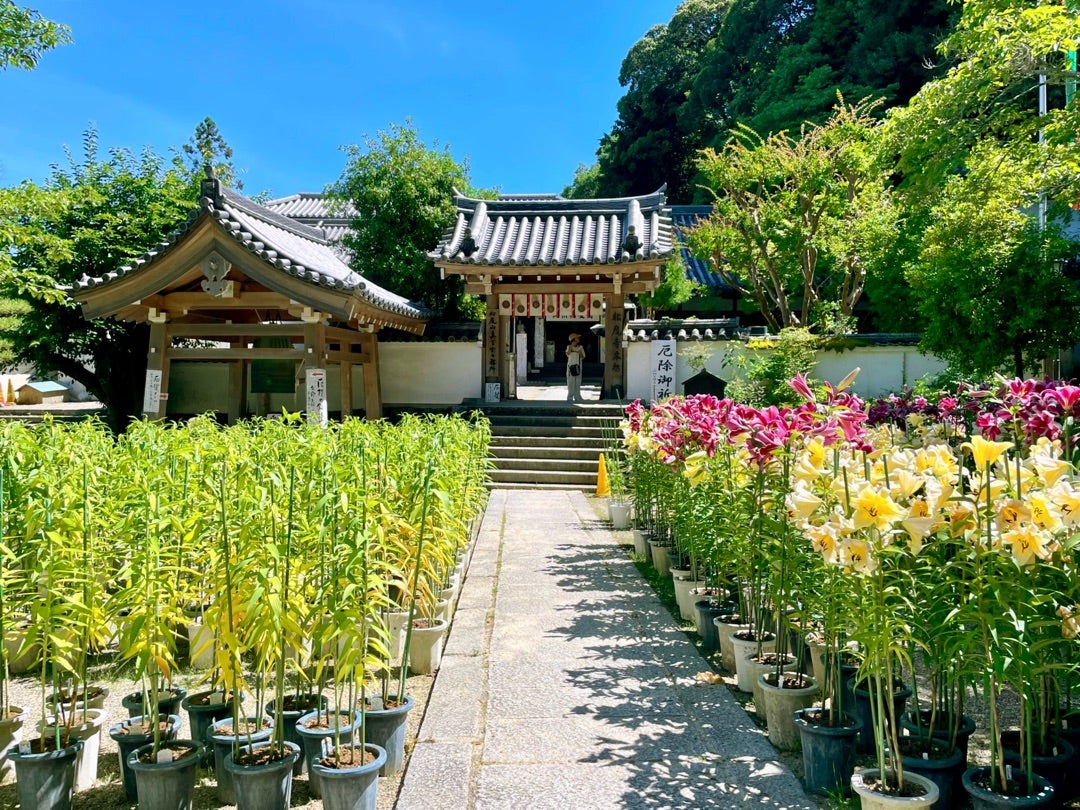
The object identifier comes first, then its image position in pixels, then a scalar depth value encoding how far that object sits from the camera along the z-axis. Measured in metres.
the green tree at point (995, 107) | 6.95
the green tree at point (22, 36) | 7.91
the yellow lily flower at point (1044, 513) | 2.02
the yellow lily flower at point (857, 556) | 2.15
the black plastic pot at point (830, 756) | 2.59
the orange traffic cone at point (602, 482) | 10.19
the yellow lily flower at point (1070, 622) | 2.25
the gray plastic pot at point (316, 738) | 2.61
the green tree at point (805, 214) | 13.45
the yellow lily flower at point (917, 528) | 2.13
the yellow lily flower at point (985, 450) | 2.10
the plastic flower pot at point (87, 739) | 2.72
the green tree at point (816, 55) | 20.73
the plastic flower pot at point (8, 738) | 2.84
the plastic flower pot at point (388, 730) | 2.78
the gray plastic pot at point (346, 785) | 2.36
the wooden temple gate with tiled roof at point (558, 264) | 12.93
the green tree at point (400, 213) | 14.70
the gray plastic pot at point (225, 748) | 2.58
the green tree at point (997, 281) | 8.80
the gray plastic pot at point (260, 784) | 2.39
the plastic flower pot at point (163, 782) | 2.41
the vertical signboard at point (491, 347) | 13.63
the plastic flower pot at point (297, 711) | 2.80
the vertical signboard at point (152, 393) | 10.27
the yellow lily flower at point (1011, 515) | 2.06
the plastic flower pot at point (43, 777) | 2.46
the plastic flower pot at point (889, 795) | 2.19
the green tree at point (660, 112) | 29.61
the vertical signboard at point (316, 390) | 9.89
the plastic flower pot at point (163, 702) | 2.92
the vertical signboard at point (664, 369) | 12.94
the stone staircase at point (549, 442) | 11.18
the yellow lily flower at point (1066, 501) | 2.01
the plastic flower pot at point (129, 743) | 2.67
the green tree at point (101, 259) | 12.34
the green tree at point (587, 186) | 33.59
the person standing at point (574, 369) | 14.43
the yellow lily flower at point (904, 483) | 2.16
